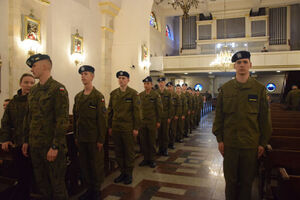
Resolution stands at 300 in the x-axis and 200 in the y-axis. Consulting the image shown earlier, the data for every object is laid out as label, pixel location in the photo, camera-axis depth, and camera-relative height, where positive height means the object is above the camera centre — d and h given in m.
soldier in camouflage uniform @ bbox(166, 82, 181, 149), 5.78 -0.38
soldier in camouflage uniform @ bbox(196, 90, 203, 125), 9.90 -0.33
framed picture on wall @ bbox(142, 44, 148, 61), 9.22 +1.85
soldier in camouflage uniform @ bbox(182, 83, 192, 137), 7.45 -0.47
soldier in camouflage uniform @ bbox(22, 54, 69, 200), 2.16 -0.27
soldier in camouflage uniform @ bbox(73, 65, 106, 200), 2.89 -0.42
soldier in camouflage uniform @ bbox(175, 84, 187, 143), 6.21 -0.35
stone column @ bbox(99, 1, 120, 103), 8.08 +2.07
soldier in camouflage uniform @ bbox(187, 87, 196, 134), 8.12 -0.45
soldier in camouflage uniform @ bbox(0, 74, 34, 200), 2.34 -0.37
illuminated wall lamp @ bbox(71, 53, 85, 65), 6.78 +1.20
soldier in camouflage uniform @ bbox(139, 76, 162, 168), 4.31 -0.37
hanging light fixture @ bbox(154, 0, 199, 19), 8.58 +3.33
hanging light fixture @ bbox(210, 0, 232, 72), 11.62 +2.02
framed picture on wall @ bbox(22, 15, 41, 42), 5.09 +1.55
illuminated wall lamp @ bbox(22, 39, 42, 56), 5.08 +1.15
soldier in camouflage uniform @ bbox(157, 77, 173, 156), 5.10 -0.40
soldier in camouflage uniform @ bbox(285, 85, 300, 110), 8.35 -0.01
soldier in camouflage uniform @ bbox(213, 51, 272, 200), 2.29 -0.29
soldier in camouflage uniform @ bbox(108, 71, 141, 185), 3.50 -0.36
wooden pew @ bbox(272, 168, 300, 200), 1.67 -0.62
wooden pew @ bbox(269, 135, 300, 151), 2.90 -0.53
